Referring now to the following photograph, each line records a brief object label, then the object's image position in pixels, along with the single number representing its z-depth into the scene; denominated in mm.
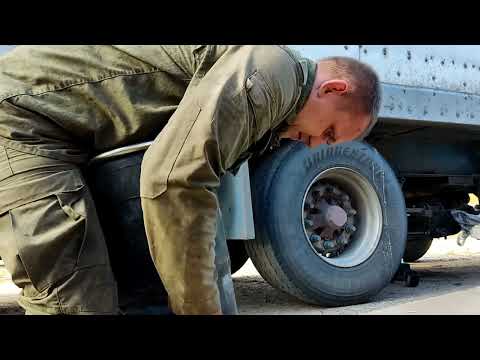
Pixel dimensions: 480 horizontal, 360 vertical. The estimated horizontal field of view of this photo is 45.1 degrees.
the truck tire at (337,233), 3416
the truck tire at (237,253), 3788
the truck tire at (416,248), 6516
